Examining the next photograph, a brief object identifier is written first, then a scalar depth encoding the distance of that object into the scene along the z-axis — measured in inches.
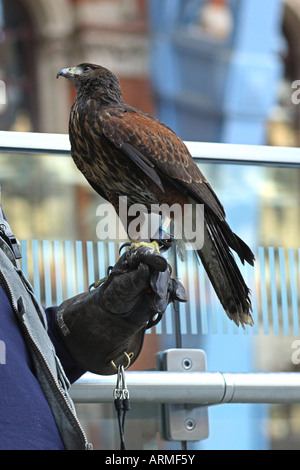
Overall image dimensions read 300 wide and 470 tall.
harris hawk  158.4
